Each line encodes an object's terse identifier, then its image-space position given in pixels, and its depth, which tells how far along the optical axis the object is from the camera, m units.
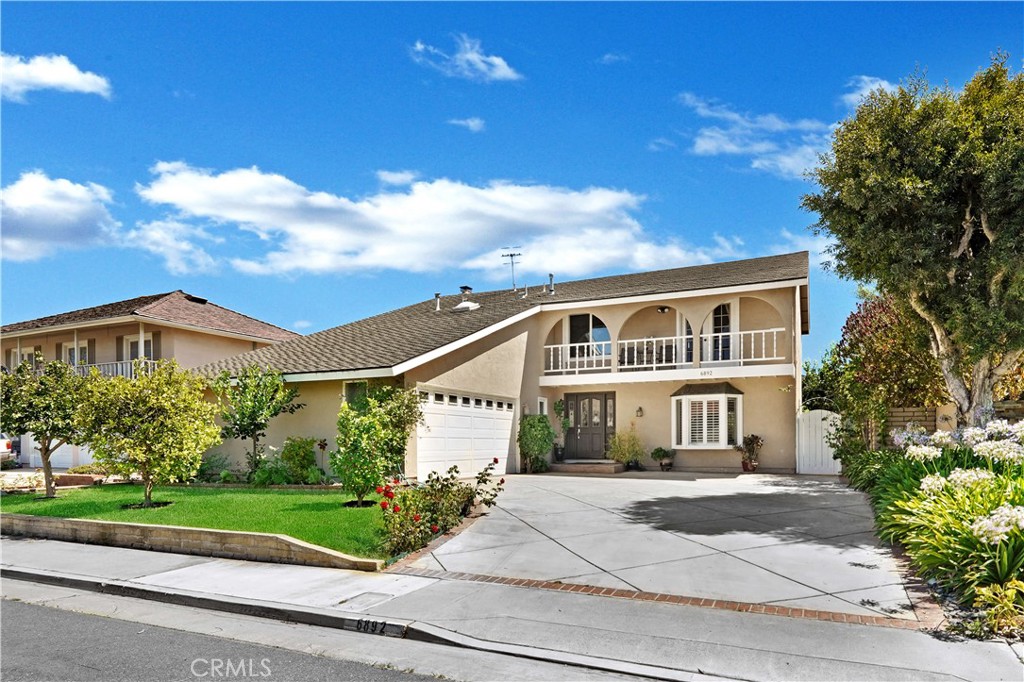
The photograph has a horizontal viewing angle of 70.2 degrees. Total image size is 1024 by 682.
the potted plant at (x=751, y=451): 21.09
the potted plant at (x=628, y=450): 22.39
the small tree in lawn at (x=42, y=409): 16.21
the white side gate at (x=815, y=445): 20.30
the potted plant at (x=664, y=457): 21.95
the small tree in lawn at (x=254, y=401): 17.59
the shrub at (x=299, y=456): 17.44
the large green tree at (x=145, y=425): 14.06
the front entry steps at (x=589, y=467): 21.69
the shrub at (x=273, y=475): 17.20
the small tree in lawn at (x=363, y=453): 12.76
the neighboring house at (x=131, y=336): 27.44
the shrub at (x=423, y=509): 10.34
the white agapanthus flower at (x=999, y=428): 10.76
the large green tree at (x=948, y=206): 12.90
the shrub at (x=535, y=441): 21.78
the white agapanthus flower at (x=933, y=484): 9.07
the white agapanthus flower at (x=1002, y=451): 9.38
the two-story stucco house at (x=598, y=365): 18.31
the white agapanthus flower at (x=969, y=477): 8.57
